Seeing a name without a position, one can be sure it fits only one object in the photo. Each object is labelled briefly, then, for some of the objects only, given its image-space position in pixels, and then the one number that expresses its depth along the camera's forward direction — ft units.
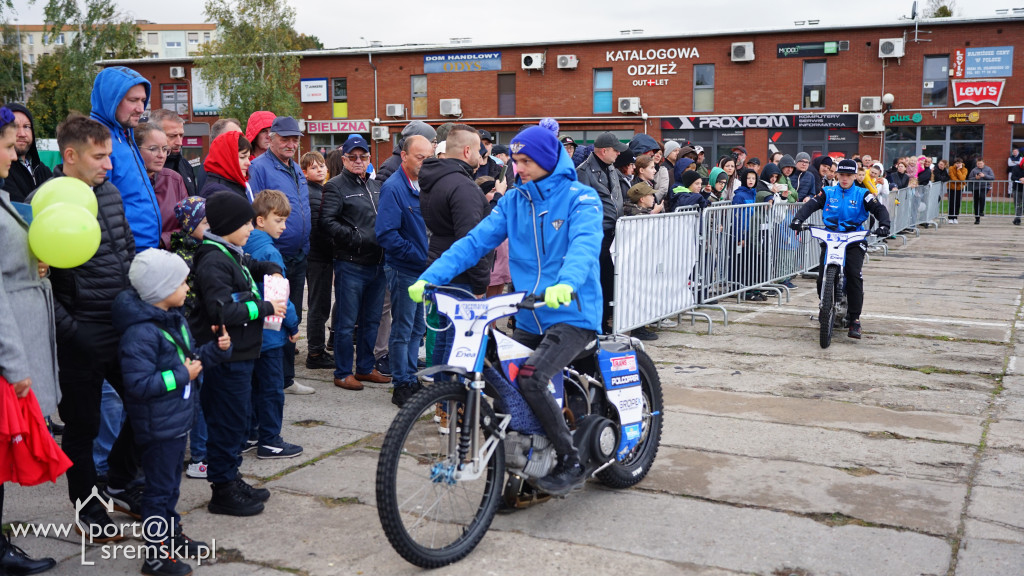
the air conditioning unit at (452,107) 134.62
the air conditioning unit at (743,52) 118.42
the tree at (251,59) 147.33
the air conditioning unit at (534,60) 129.49
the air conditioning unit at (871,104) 113.60
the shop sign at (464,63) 134.10
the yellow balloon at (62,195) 12.30
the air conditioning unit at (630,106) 124.36
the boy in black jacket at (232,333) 14.20
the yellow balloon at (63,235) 11.90
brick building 111.14
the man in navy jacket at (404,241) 21.48
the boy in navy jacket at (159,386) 12.08
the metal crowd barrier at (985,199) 87.61
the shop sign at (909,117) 113.60
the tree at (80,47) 164.86
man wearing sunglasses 23.02
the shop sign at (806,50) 116.06
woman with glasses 17.08
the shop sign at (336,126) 142.10
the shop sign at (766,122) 116.67
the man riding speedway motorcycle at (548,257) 13.53
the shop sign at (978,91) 109.29
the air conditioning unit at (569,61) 127.65
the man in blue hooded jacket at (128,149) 14.75
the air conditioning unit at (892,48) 111.45
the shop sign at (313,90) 146.92
